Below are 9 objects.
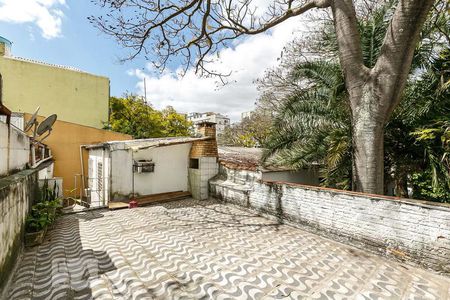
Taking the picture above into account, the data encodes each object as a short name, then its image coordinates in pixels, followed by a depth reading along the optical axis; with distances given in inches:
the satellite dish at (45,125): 295.7
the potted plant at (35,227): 202.9
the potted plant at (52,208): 246.2
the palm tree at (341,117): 263.9
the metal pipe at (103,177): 390.3
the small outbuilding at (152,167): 370.3
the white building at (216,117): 2990.2
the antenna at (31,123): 285.2
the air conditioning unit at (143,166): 376.8
